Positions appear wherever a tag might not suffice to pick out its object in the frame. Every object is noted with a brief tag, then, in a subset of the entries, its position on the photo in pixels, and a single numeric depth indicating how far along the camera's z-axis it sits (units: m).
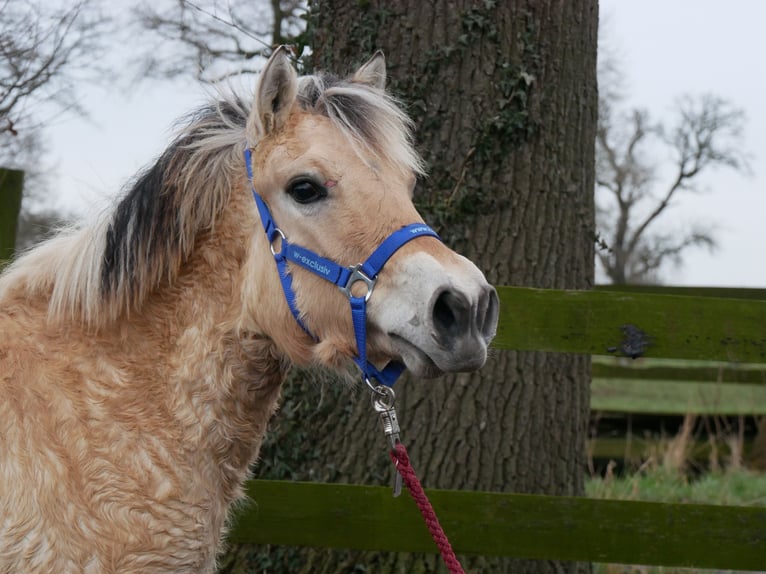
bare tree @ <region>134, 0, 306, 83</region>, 5.15
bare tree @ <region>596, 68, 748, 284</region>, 31.67
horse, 2.26
